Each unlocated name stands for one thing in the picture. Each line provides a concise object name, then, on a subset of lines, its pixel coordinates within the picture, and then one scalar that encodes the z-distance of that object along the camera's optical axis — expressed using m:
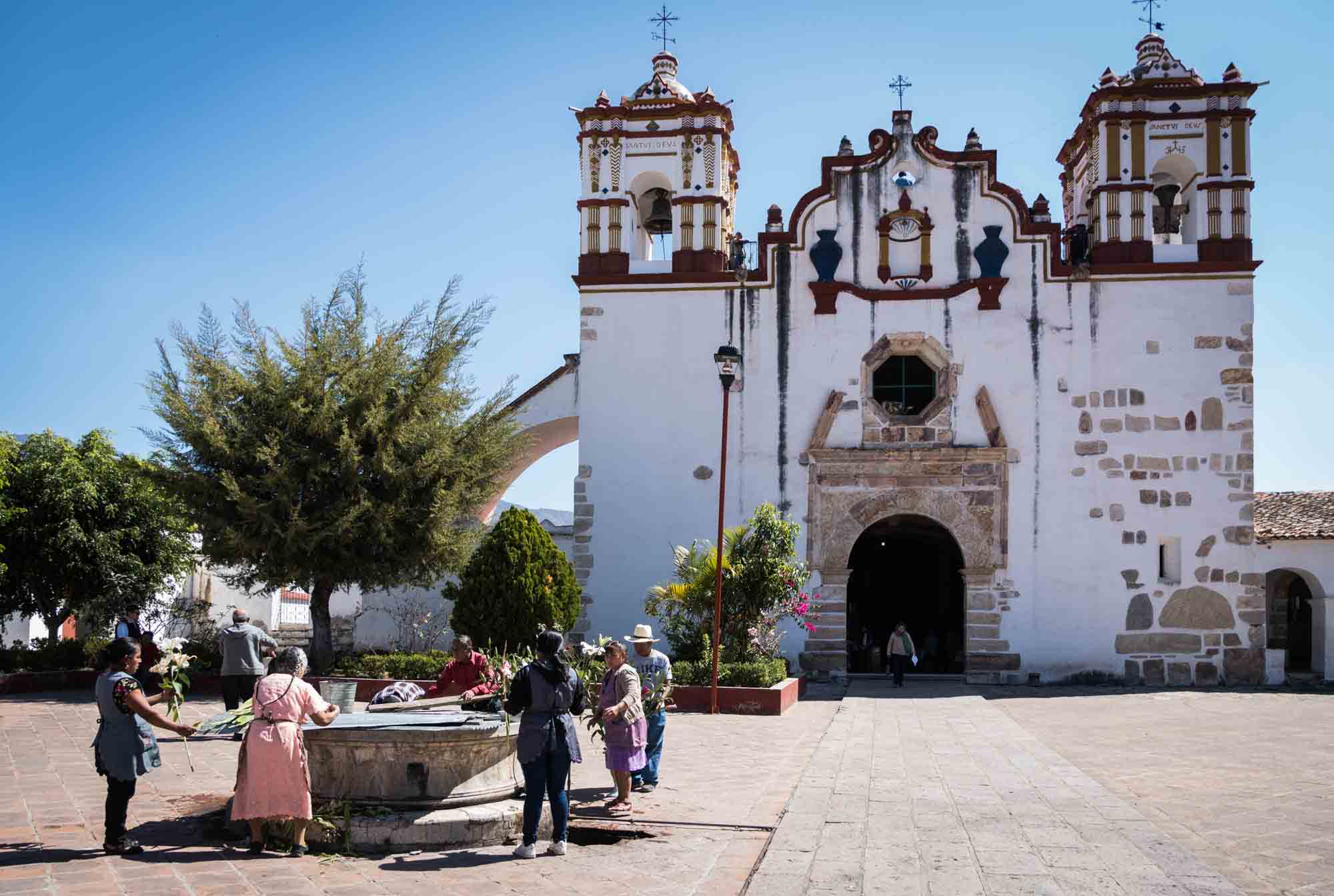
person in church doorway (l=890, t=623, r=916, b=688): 19.80
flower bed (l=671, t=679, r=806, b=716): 15.97
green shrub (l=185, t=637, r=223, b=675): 18.83
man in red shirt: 10.74
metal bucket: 11.10
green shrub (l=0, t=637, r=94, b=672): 18.38
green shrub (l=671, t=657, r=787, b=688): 16.58
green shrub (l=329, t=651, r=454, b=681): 18.05
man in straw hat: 9.84
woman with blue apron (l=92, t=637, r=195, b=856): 7.44
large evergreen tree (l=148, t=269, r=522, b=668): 17.53
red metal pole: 15.73
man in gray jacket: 13.56
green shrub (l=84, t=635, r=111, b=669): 18.25
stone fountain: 7.78
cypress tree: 18.31
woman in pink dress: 7.38
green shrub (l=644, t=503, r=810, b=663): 17.41
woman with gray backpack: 7.66
